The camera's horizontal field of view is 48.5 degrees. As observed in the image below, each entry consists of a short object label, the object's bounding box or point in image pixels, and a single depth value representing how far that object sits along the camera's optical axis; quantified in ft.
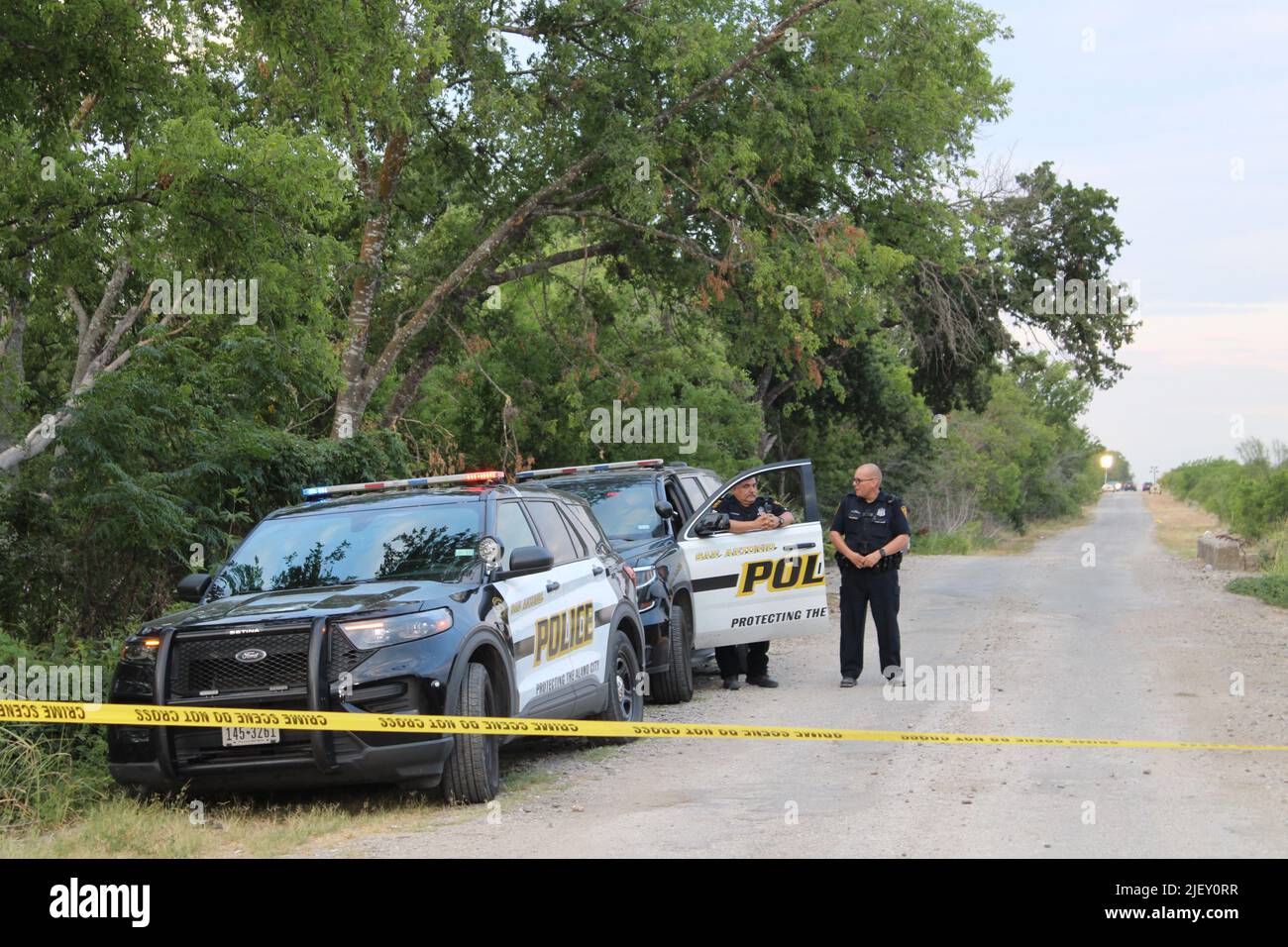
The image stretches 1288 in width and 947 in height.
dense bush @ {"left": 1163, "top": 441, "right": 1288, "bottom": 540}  104.37
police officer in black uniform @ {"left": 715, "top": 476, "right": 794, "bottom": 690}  42.73
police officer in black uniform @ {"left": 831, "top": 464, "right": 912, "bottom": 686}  41.32
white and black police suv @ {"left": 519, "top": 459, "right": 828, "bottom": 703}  42.01
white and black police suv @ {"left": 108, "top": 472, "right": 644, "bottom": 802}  23.98
